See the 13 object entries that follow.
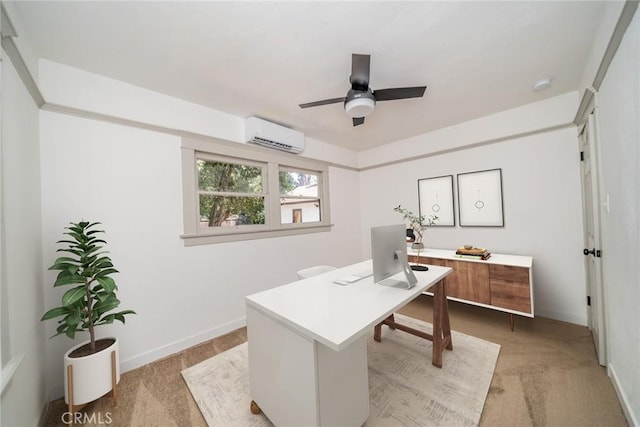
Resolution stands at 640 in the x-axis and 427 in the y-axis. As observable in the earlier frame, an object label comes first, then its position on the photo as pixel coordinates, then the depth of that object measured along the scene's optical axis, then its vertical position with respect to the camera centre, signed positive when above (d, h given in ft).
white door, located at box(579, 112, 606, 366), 6.10 -1.02
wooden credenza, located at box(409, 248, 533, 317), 7.81 -2.75
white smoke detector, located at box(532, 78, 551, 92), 7.29 +4.01
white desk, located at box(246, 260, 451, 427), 3.70 -2.49
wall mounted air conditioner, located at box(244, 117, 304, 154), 9.23 +3.50
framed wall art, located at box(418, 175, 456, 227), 11.31 +0.58
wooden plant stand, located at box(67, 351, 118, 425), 4.86 -3.79
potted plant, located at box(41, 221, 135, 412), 4.92 -2.28
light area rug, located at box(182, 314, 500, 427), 4.96 -4.46
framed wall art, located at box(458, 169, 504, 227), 9.98 +0.43
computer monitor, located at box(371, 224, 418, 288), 5.36 -1.08
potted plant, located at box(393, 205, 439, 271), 11.21 -0.57
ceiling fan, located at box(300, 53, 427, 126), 5.44 +3.27
